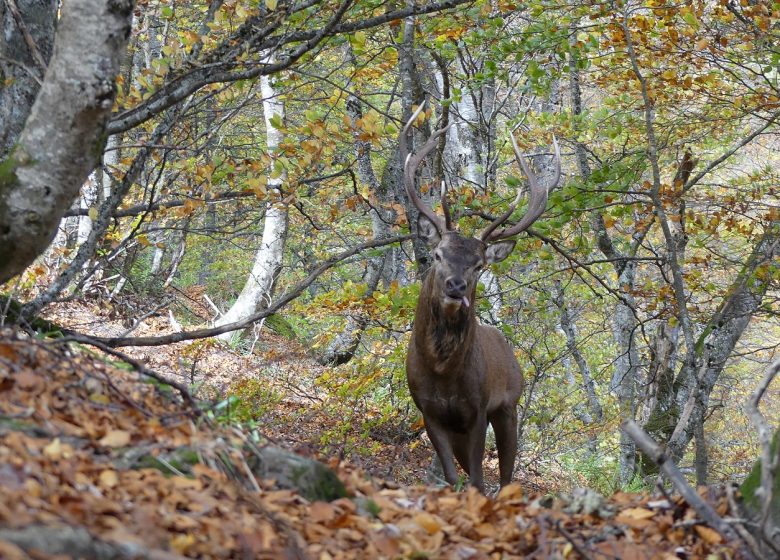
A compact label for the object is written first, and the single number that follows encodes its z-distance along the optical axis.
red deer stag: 15.39
